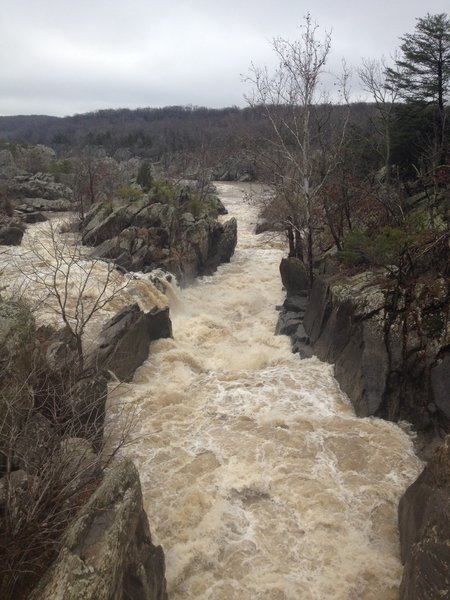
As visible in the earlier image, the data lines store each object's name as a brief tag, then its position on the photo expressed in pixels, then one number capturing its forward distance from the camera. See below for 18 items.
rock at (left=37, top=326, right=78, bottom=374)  9.81
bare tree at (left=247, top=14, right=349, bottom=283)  15.55
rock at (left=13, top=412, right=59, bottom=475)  5.88
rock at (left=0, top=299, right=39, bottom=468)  7.03
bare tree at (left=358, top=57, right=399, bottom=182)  20.56
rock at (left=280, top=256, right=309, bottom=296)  18.72
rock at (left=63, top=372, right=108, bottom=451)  9.14
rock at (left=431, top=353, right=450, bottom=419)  9.30
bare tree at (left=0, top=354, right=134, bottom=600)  4.88
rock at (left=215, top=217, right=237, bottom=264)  25.12
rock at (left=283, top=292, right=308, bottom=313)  17.14
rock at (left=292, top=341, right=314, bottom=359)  14.04
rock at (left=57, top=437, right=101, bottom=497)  5.48
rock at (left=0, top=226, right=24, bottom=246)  22.45
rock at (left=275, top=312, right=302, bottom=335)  15.81
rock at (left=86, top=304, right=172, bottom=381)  12.42
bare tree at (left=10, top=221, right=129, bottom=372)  16.02
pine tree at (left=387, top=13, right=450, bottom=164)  22.27
